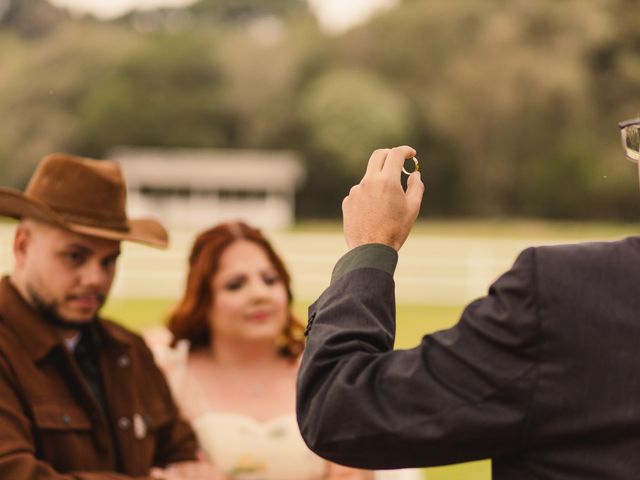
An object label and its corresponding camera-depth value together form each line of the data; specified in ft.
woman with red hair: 10.66
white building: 171.42
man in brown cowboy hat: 7.57
